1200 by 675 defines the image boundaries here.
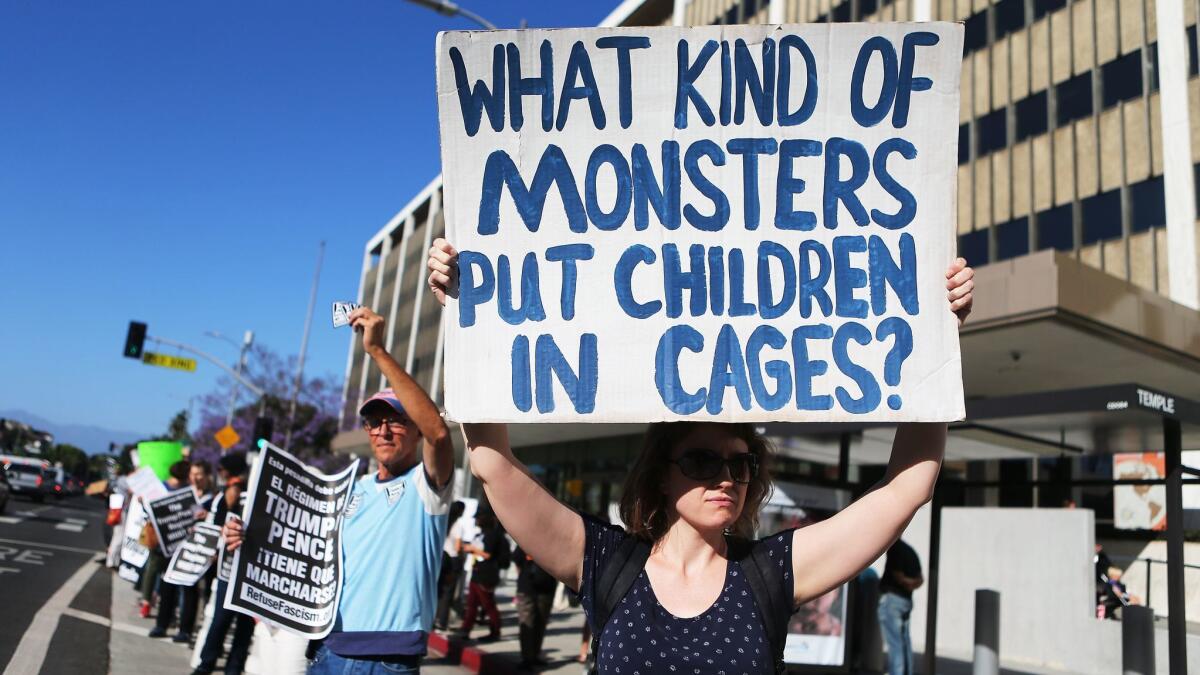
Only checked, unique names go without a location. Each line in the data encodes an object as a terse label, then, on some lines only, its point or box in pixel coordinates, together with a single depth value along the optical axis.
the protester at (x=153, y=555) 9.63
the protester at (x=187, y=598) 9.19
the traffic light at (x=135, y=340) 30.45
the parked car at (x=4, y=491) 25.59
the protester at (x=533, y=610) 10.45
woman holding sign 2.13
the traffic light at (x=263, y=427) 19.08
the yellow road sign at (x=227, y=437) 23.86
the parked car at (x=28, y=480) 36.59
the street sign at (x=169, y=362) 36.41
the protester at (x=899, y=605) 8.98
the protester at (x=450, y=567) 12.25
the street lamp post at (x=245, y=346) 46.78
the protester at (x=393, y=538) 3.26
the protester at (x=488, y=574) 12.03
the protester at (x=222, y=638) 6.32
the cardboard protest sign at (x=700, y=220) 2.29
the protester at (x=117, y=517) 12.90
